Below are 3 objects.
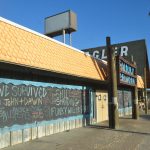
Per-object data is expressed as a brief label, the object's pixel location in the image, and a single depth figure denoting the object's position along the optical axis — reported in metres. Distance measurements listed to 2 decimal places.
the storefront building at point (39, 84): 6.10
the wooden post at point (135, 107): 12.57
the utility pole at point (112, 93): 9.26
